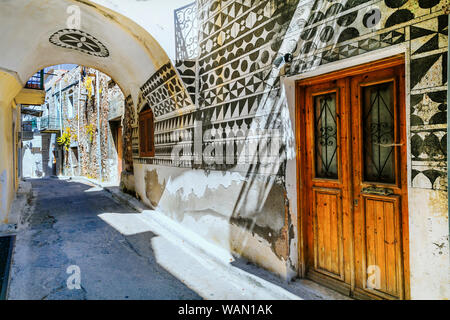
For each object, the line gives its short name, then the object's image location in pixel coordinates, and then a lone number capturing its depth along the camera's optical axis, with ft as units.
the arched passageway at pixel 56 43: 13.43
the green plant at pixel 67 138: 56.90
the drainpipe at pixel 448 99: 5.51
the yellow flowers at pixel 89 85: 43.55
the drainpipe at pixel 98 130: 40.06
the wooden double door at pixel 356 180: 7.06
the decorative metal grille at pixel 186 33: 13.83
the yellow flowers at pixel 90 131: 44.06
